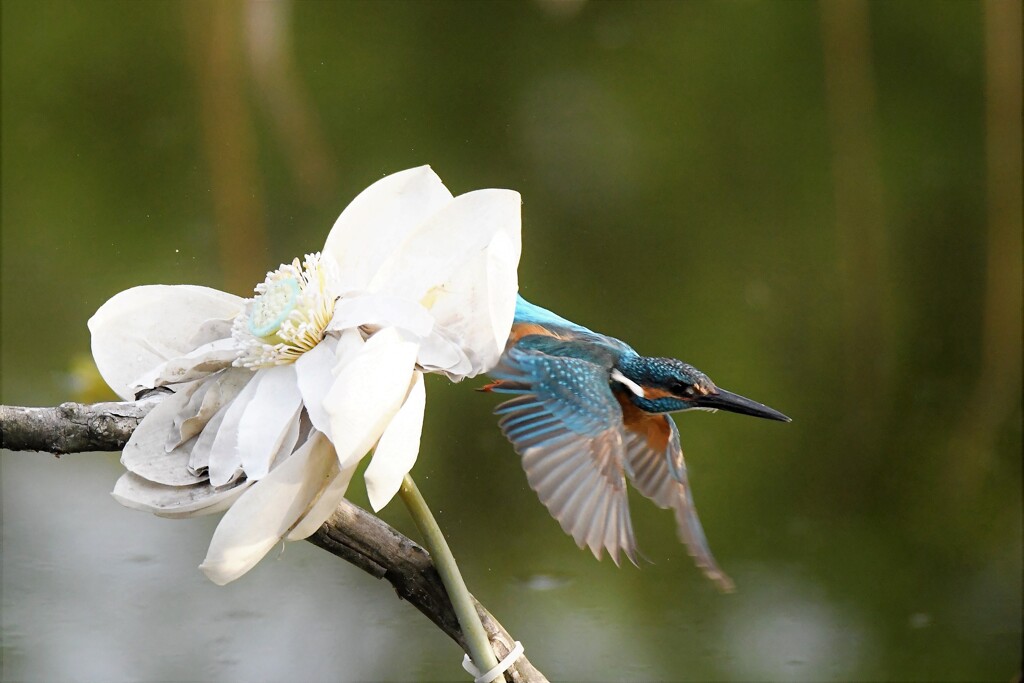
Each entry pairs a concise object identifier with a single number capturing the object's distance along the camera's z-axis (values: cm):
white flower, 743
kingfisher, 760
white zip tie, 747
